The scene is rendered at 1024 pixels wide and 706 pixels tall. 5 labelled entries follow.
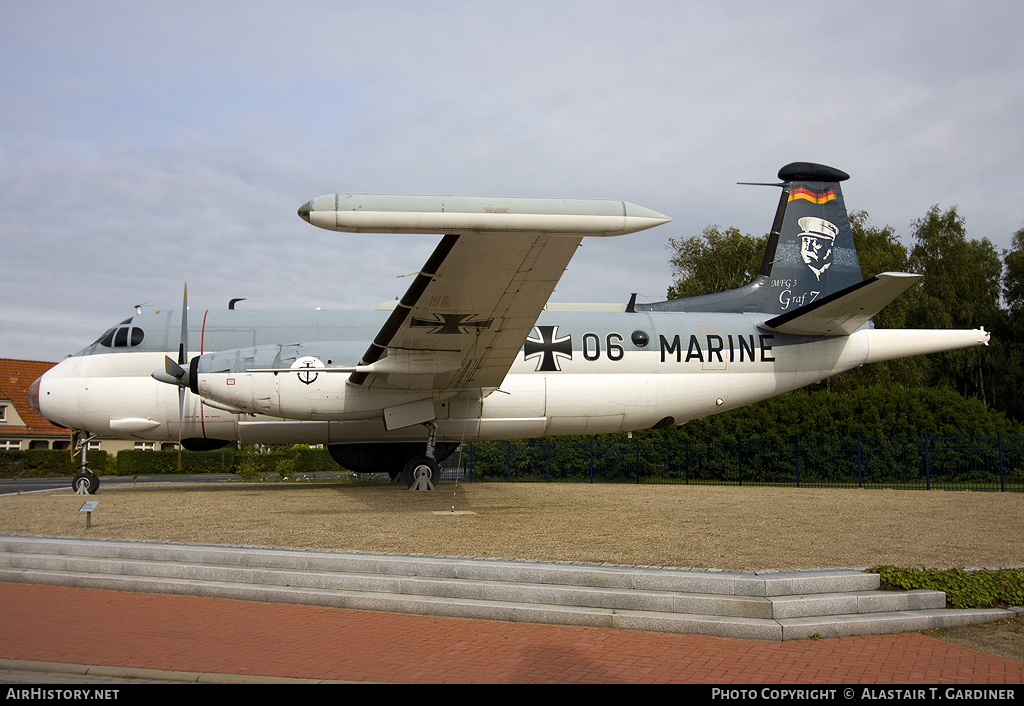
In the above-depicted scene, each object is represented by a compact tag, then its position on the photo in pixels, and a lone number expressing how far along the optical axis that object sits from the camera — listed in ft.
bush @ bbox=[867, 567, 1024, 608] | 21.18
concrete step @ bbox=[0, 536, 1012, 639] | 19.83
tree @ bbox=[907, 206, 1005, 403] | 136.26
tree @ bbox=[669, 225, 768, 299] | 126.52
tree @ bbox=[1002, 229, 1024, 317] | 137.18
